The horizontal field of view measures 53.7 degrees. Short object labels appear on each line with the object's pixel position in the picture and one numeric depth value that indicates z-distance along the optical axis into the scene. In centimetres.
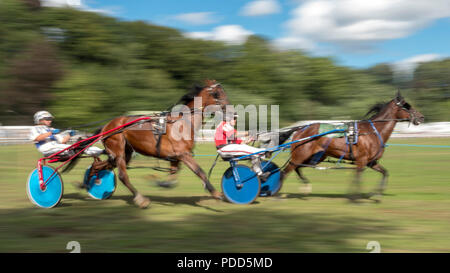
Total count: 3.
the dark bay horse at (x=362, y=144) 789
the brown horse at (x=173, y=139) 733
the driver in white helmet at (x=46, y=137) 739
